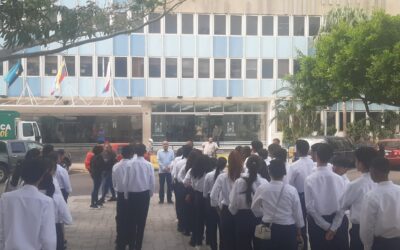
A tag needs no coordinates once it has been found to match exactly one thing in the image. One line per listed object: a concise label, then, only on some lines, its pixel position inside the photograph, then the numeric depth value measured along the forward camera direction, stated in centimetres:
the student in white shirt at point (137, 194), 1005
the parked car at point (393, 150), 2766
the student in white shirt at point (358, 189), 675
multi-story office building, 3891
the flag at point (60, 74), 3600
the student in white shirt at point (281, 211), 699
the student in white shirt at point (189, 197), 1103
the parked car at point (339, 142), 2656
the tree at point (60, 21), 870
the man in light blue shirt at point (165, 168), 1695
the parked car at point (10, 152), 2480
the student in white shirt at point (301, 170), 938
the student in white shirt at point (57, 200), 692
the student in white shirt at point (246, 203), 789
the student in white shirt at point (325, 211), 719
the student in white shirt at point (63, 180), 980
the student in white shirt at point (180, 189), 1233
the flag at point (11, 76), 2569
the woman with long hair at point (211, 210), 953
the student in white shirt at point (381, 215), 586
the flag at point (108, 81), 3741
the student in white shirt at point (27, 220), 519
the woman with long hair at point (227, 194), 834
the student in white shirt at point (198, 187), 1050
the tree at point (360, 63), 2998
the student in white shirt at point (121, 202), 1017
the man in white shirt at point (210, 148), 2224
